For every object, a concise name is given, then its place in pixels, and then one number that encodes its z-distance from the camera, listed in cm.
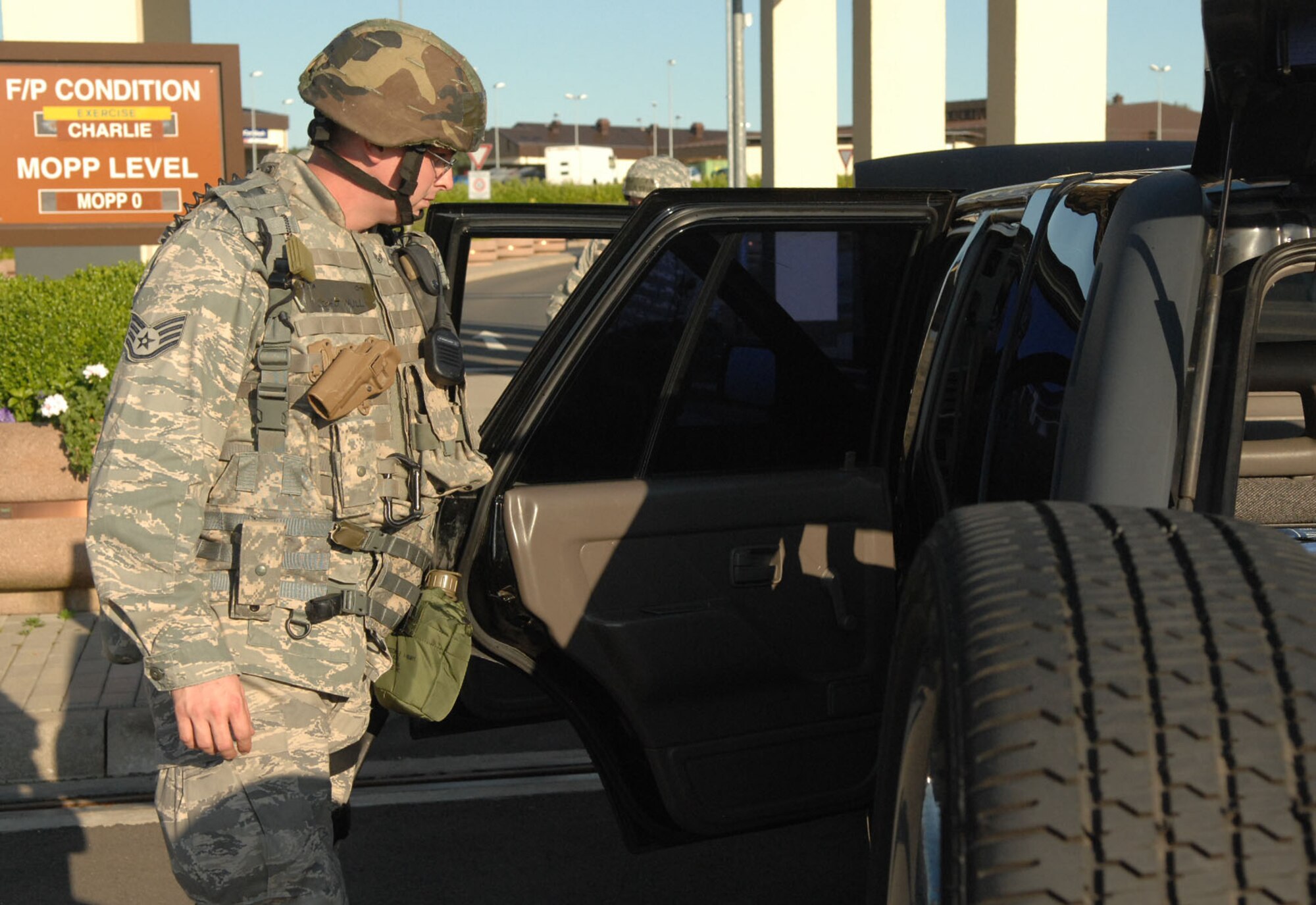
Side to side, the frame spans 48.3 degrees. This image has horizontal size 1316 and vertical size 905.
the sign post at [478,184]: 2863
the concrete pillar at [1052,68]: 1107
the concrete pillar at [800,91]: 1479
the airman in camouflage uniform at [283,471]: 235
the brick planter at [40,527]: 564
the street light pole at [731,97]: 1114
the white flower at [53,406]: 578
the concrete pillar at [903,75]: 1298
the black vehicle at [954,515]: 149
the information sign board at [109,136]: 838
